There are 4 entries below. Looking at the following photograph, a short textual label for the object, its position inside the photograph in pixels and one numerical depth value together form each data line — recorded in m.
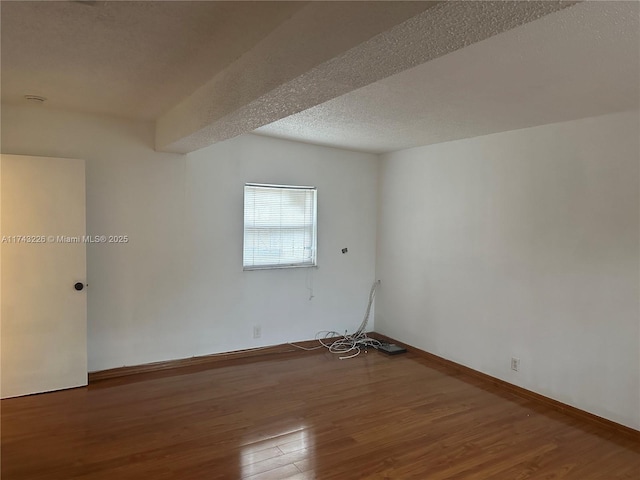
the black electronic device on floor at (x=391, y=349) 4.78
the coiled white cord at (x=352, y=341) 4.85
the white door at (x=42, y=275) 3.32
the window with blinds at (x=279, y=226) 4.57
